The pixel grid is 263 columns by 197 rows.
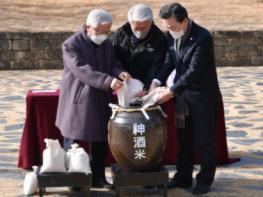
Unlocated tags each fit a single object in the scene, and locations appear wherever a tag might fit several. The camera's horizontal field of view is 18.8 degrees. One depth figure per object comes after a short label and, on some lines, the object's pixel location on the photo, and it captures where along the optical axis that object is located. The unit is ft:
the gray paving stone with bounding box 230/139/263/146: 30.81
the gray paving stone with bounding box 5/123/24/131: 34.39
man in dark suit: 21.55
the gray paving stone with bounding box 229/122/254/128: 34.71
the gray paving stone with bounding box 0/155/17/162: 27.78
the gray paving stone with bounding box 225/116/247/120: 37.38
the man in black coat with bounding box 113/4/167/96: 22.91
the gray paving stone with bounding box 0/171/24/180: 25.16
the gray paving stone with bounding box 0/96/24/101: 45.36
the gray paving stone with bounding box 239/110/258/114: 39.01
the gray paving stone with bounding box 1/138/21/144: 31.30
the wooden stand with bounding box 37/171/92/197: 21.26
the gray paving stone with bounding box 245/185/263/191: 23.39
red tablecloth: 25.97
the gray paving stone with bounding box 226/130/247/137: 32.45
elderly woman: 21.55
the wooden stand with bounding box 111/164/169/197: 21.50
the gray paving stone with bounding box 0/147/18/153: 29.33
